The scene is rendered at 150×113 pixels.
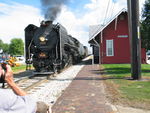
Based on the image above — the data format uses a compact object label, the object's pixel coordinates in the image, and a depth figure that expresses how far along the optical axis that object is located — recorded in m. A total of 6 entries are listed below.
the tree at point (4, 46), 96.39
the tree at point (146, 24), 9.53
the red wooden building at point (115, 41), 16.04
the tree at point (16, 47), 82.88
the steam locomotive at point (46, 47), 9.66
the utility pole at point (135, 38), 7.06
